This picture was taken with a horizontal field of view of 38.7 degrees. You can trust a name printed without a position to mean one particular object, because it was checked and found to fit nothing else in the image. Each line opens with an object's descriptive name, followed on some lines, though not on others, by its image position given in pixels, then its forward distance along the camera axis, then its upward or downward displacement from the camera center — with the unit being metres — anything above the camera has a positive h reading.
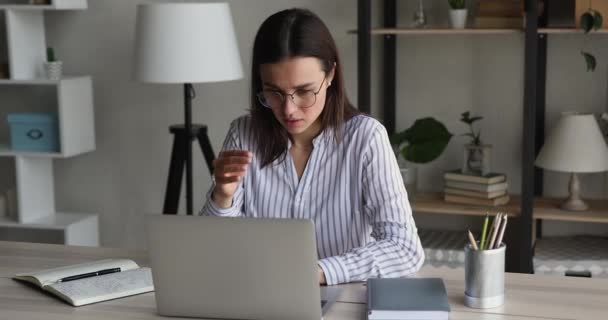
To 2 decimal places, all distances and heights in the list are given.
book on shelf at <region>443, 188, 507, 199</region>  3.35 -0.64
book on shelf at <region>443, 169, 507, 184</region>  3.34 -0.58
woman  1.95 -0.32
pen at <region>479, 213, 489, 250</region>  1.68 -0.41
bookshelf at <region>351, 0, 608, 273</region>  3.15 -0.30
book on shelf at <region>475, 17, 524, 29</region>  3.27 +0.02
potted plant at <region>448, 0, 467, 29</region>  3.33 +0.05
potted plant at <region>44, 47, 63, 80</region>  3.91 -0.14
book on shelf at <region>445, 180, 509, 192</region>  3.35 -0.61
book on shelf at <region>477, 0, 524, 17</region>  3.29 +0.07
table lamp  3.22 -0.45
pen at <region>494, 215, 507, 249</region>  1.68 -0.40
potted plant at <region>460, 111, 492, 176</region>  3.43 -0.51
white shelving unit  3.89 -0.43
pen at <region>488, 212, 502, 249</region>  1.67 -0.39
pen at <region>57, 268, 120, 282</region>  1.91 -0.53
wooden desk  1.67 -0.54
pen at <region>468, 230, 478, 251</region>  1.66 -0.41
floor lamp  3.36 -0.04
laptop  1.56 -0.43
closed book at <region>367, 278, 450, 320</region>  1.58 -0.51
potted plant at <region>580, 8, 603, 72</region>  3.10 +0.02
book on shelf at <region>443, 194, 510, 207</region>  3.36 -0.67
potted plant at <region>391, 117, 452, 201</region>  3.38 -0.44
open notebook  1.81 -0.53
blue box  3.92 -0.44
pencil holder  1.67 -0.48
